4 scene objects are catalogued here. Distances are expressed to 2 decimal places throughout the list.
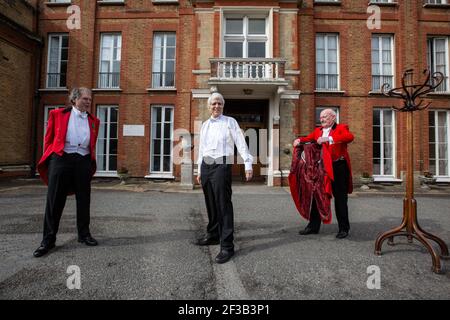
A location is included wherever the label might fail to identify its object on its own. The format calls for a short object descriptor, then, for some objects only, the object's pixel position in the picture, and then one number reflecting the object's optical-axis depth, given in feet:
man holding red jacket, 12.28
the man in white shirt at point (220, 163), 10.02
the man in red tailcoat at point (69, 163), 10.31
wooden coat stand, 9.82
